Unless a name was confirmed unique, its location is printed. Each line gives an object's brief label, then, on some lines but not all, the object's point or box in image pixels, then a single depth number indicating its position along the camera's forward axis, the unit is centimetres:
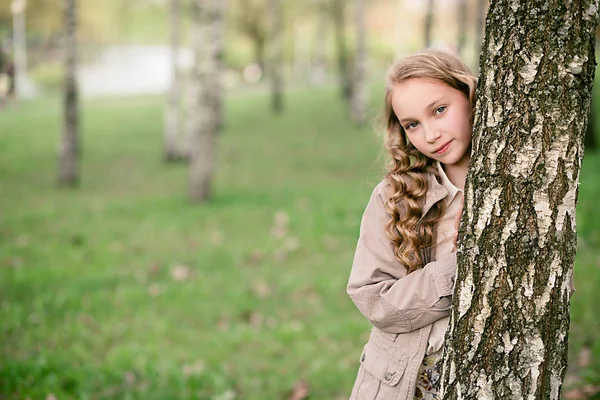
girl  210
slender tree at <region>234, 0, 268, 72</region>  3353
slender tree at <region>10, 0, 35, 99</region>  3244
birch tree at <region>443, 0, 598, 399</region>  181
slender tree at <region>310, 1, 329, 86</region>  2769
